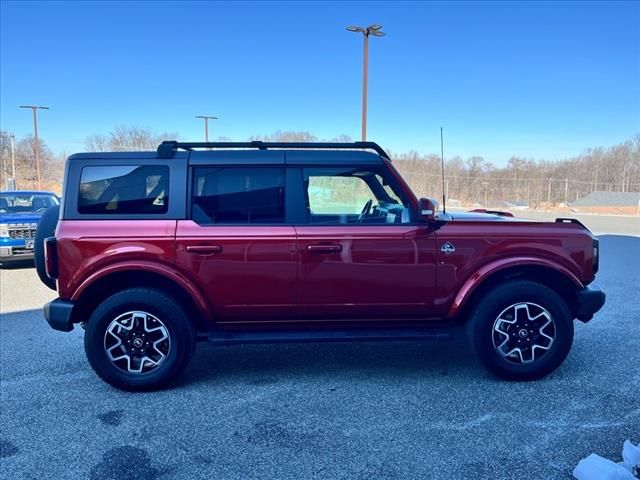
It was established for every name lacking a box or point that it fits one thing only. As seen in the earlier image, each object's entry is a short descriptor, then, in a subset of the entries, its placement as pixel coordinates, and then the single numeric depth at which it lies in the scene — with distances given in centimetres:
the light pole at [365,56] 1512
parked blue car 893
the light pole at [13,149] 4612
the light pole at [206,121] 3641
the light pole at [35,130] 3516
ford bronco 351
